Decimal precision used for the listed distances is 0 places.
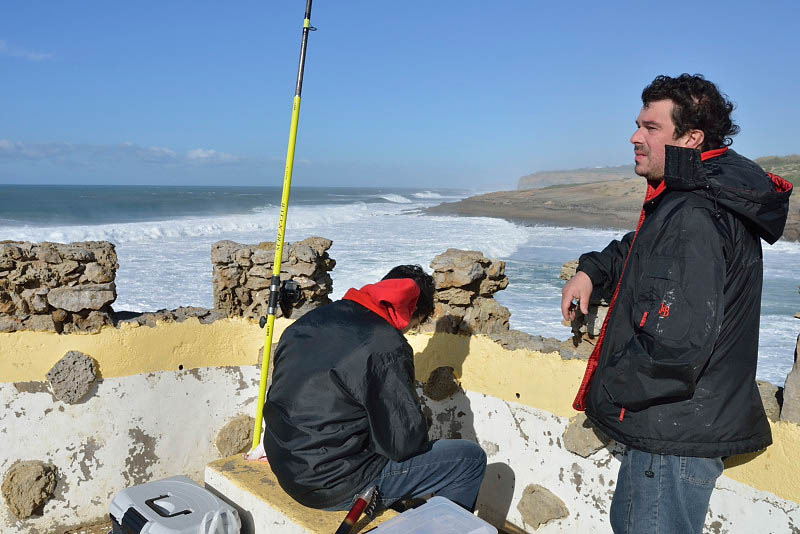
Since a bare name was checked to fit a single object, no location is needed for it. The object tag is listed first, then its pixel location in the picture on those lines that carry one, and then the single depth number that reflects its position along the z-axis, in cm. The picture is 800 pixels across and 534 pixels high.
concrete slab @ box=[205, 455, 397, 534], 285
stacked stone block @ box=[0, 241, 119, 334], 381
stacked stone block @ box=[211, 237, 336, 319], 459
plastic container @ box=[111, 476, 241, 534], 297
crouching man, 269
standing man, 206
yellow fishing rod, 379
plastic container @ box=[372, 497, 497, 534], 265
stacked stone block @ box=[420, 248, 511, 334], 427
